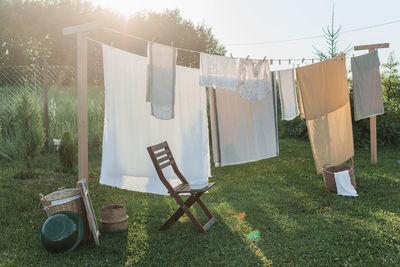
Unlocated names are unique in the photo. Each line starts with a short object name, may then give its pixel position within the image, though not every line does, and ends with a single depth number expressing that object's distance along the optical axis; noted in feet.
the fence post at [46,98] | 22.58
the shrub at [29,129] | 16.78
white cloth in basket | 16.04
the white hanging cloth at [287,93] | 18.25
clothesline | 16.88
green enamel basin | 10.36
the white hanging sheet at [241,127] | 16.37
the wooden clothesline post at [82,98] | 11.73
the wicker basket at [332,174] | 16.52
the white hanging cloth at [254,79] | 15.79
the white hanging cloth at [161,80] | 12.73
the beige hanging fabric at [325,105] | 17.56
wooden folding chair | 11.64
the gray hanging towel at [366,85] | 19.27
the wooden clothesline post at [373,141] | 22.43
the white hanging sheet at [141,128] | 13.33
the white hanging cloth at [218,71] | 14.38
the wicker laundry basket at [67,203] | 10.74
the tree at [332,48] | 28.86
